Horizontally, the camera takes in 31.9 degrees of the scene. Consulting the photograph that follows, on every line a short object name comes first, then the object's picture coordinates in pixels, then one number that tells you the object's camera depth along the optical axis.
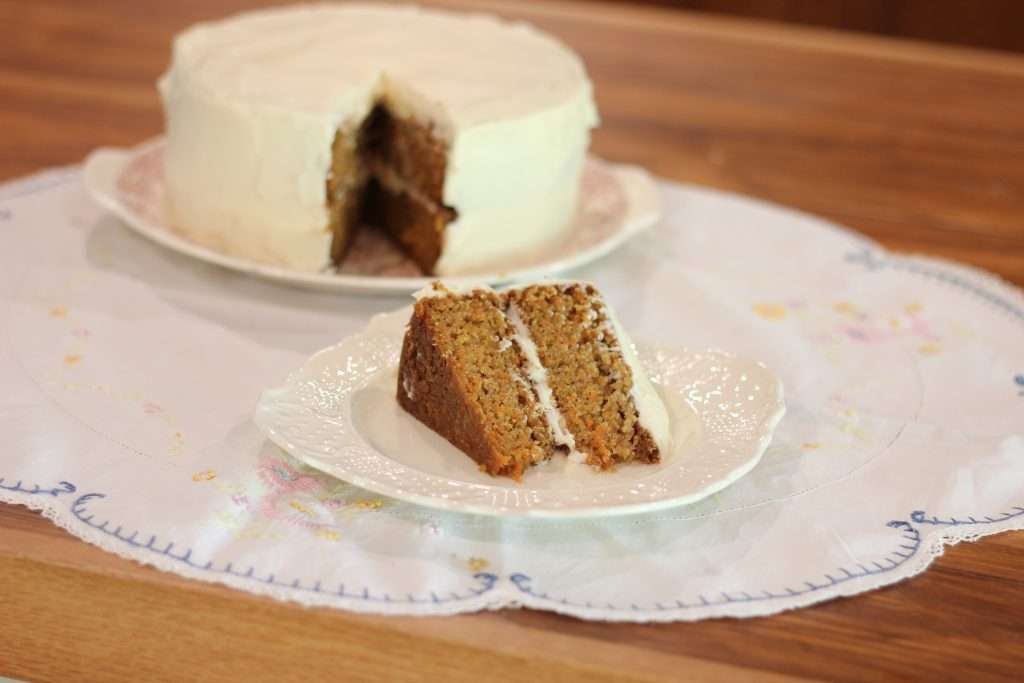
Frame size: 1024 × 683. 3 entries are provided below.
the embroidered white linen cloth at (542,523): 0.68
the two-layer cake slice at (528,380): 0.73
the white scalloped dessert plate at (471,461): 0.68
